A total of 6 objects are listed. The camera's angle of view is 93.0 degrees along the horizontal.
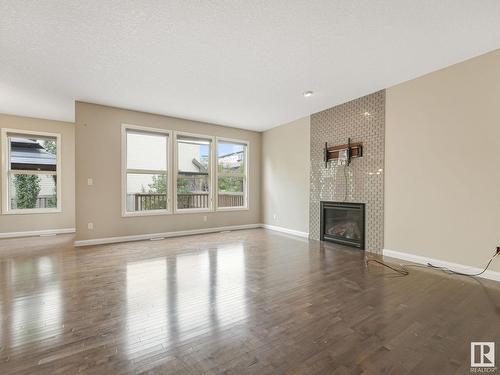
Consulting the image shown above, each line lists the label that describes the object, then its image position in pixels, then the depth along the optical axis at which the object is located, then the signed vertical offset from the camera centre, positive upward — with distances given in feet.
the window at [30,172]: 17.65 +1.16
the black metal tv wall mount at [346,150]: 14.42 +2.23
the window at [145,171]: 16.79 +1.09
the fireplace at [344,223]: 14.33 -2.47
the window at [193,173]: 18.67 +1.07
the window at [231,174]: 20.70 +1.07
